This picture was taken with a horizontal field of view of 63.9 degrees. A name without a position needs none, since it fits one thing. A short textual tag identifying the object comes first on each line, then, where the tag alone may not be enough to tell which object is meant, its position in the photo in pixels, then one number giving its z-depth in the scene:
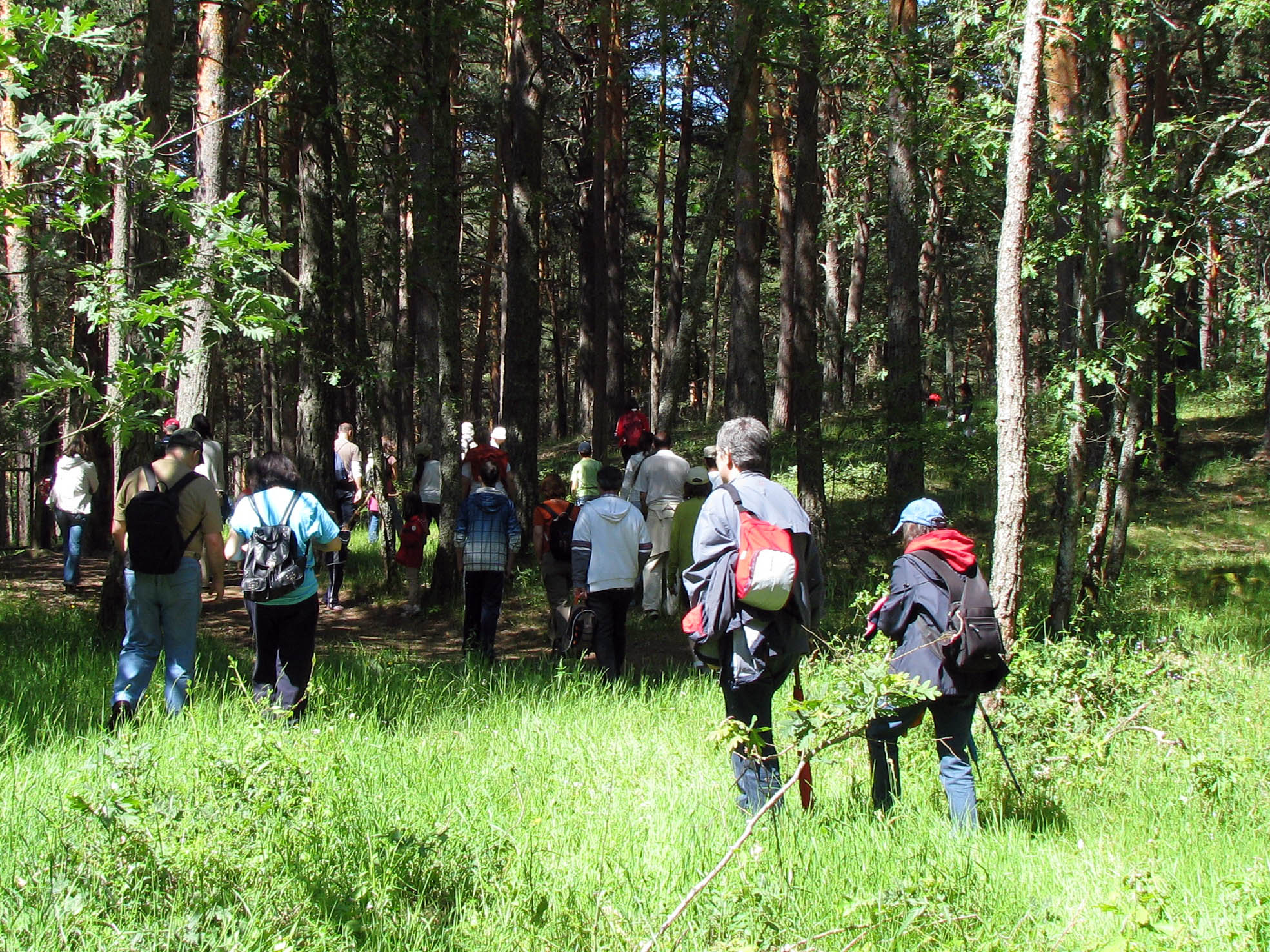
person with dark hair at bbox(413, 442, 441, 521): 13.77
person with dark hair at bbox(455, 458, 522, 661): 9.09
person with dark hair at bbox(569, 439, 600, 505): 12.88
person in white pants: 11.30
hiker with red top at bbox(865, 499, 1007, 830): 4.80
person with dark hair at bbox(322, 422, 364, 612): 13.70
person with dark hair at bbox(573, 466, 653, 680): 8.30
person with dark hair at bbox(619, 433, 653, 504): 12.09
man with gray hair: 4.55
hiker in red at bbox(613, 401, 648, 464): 12.99
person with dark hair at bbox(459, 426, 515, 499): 10.39
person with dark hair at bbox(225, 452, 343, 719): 6.42
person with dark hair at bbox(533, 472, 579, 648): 9.98
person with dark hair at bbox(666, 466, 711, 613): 9.06
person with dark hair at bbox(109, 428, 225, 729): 6.50
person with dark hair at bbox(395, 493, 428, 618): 12.08
